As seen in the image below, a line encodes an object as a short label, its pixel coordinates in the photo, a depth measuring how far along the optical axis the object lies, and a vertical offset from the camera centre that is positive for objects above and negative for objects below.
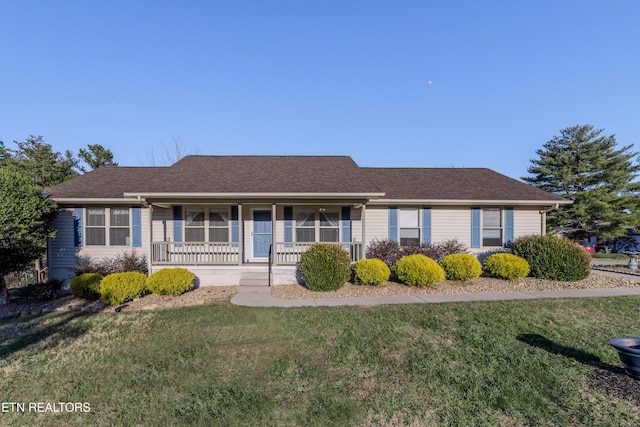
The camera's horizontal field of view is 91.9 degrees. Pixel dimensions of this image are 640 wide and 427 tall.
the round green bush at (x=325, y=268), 8.88 -1.67
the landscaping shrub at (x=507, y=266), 9.56 -1.79
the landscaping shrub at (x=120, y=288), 8.21 -2.03
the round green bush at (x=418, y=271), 9.00 -1.81
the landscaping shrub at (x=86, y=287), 8.78 -2.11
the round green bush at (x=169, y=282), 8.65 -1.97
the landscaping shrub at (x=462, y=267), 9.49 -1.79
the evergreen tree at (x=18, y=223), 8.86 -0.27
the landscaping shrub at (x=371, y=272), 9.09 -1.84
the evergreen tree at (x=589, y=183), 22.83 +1.98
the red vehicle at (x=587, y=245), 23.80 -2.88
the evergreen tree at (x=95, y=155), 23.38 +4.37
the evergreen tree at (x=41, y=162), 22.42 +3.91
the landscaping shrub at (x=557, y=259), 9.52 -1.58
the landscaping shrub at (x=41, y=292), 9.80 -2.49
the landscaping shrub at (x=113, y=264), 10.80 -1.84
